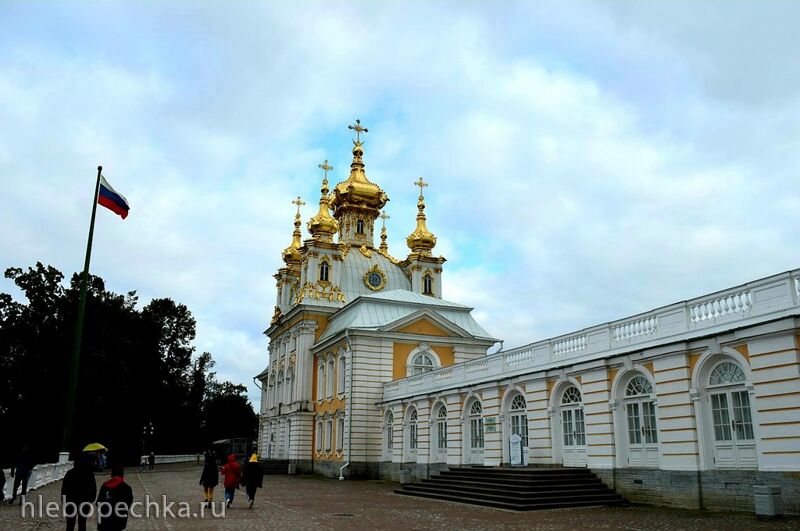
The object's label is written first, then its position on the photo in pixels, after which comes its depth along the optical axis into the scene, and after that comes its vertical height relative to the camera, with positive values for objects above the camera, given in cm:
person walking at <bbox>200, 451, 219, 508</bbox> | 1748 -93
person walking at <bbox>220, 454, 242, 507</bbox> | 1773 -95
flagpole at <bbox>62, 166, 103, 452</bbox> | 2203 +235
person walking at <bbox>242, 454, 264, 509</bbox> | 1806 -97
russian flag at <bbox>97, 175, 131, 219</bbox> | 2464 +856
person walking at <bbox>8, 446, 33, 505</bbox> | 1834 -82
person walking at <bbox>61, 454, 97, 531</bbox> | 1024 -72
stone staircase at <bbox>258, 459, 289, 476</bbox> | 4006 -158
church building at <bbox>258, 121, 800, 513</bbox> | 1483 +164
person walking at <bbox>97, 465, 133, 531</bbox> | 880 -84
